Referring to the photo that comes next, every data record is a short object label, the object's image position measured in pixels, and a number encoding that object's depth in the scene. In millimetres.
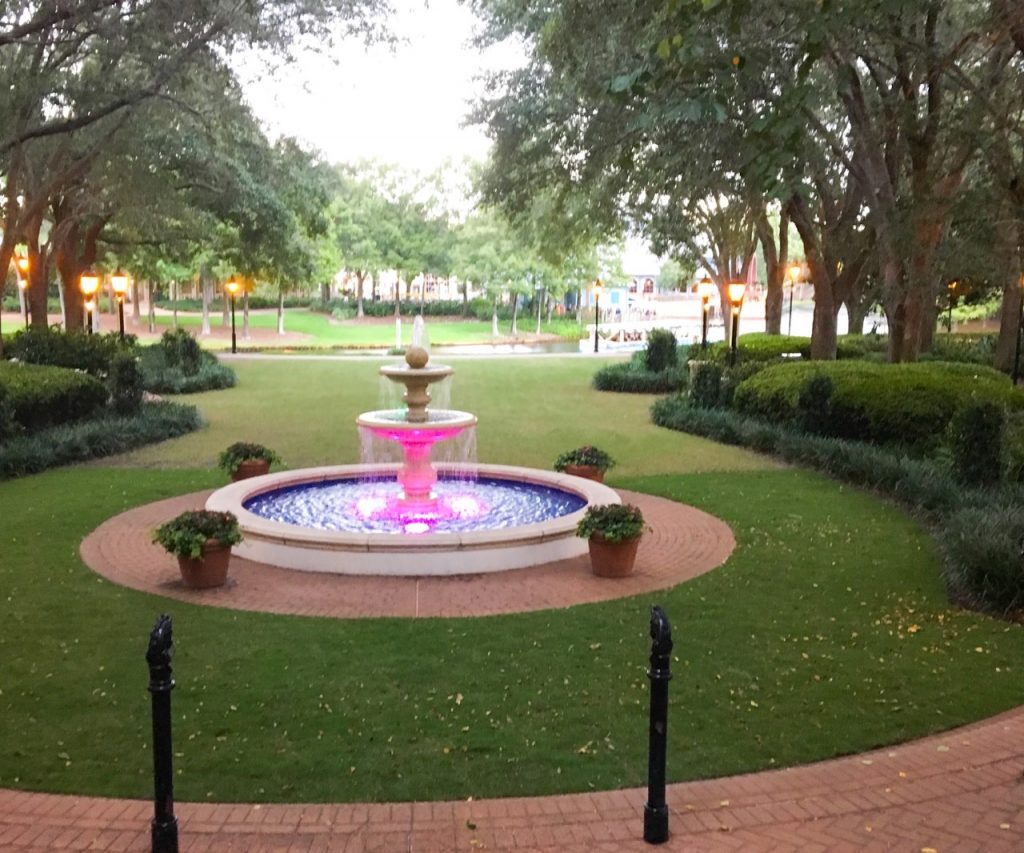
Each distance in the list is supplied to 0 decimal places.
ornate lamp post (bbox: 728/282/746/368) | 22361
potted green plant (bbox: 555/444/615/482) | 12836
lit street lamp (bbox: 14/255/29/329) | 32719
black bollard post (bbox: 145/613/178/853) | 4066
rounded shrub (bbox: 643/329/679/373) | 27953
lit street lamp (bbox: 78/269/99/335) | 24375
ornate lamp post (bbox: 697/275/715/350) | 27641
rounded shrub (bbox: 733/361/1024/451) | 14836
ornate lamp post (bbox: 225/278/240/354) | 41862
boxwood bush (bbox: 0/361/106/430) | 16094
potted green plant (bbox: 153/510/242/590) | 8281
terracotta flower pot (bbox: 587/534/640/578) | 8883
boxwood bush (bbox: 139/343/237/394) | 25359
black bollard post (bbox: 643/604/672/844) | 4305
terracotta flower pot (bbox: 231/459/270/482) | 12797
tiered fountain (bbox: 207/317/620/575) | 9078
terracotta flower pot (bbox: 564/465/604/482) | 12836
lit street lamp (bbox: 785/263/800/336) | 44716
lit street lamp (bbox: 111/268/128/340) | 24547
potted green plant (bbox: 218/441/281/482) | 12789
